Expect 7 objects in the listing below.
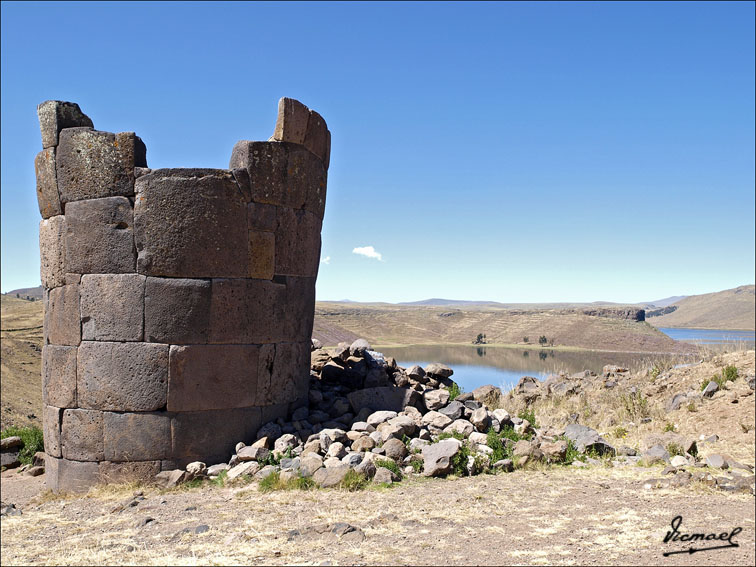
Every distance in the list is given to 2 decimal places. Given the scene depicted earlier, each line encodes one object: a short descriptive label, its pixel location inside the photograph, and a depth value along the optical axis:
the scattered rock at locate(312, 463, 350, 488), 6.34
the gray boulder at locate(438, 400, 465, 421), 8.25
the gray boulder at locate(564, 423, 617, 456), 7.87
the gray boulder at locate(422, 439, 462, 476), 6.74
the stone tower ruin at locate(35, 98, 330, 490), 6.93
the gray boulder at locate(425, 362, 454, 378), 10.27
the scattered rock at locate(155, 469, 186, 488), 6.73
